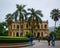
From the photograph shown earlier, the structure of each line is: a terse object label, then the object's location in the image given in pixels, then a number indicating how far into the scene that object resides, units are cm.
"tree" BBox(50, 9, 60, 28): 3340
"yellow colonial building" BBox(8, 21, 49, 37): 3611
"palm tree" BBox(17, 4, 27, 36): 2434
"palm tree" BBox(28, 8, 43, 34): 2660
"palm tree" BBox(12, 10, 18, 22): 2359
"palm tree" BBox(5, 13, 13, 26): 2900
